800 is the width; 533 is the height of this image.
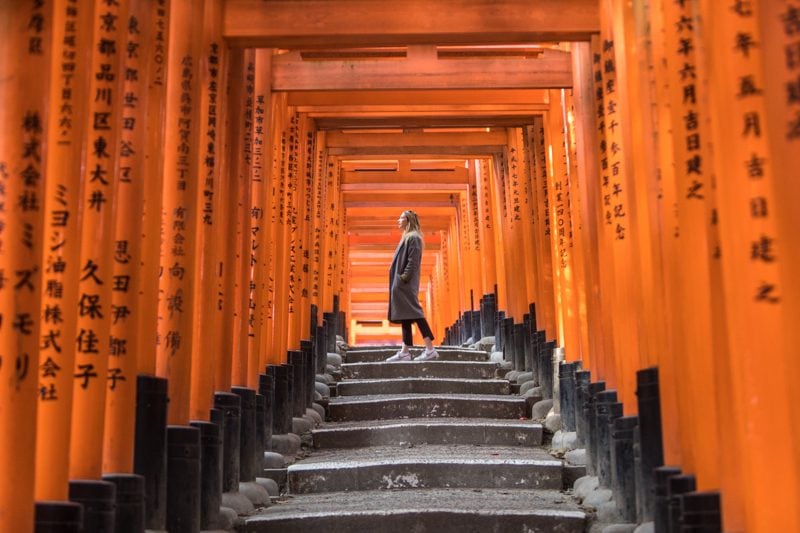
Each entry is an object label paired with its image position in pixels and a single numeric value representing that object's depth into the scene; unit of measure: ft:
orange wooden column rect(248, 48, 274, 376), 23.13
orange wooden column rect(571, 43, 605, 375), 21.63
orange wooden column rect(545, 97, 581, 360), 25.32
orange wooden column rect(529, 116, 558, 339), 29.47
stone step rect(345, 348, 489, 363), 35.73
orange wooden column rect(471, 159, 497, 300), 40.86
